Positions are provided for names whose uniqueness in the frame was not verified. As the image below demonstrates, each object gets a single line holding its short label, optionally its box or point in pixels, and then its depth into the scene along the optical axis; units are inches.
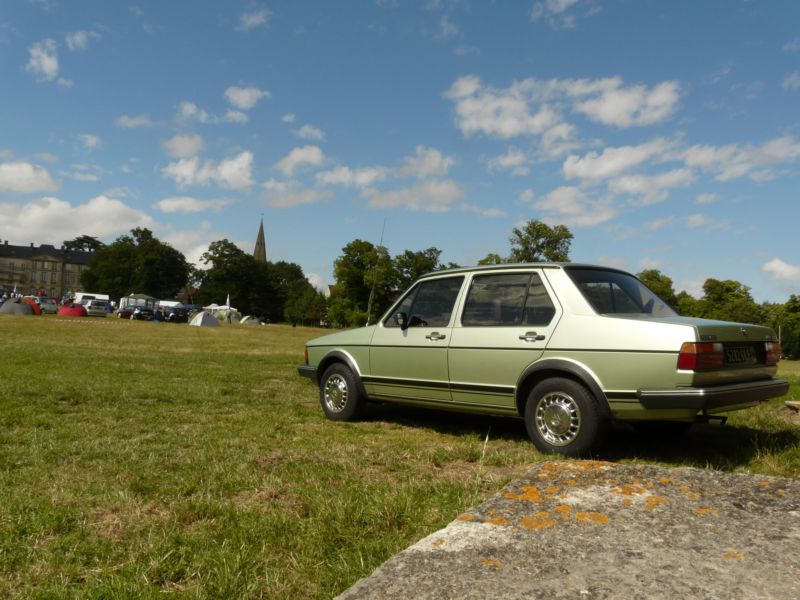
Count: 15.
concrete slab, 73.5
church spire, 6609.3
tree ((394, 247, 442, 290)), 3179.1
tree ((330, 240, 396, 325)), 2952.8
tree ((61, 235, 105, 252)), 6584.6
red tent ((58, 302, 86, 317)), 2121.2
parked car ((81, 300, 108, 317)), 2416.7
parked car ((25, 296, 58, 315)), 2422.5
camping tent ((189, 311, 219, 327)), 1963.1
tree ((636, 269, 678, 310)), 3166.8
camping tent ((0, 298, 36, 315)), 1926.7
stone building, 6097.4
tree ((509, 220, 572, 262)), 2375.9
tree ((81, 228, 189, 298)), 4087.1
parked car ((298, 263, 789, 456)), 182.5
